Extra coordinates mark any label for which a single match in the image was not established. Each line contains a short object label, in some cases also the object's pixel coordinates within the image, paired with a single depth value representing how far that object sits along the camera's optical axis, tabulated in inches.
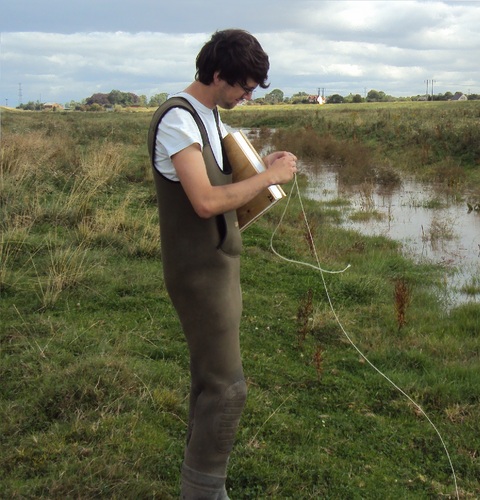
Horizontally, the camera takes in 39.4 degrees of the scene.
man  93.4
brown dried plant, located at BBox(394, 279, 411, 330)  225.6
